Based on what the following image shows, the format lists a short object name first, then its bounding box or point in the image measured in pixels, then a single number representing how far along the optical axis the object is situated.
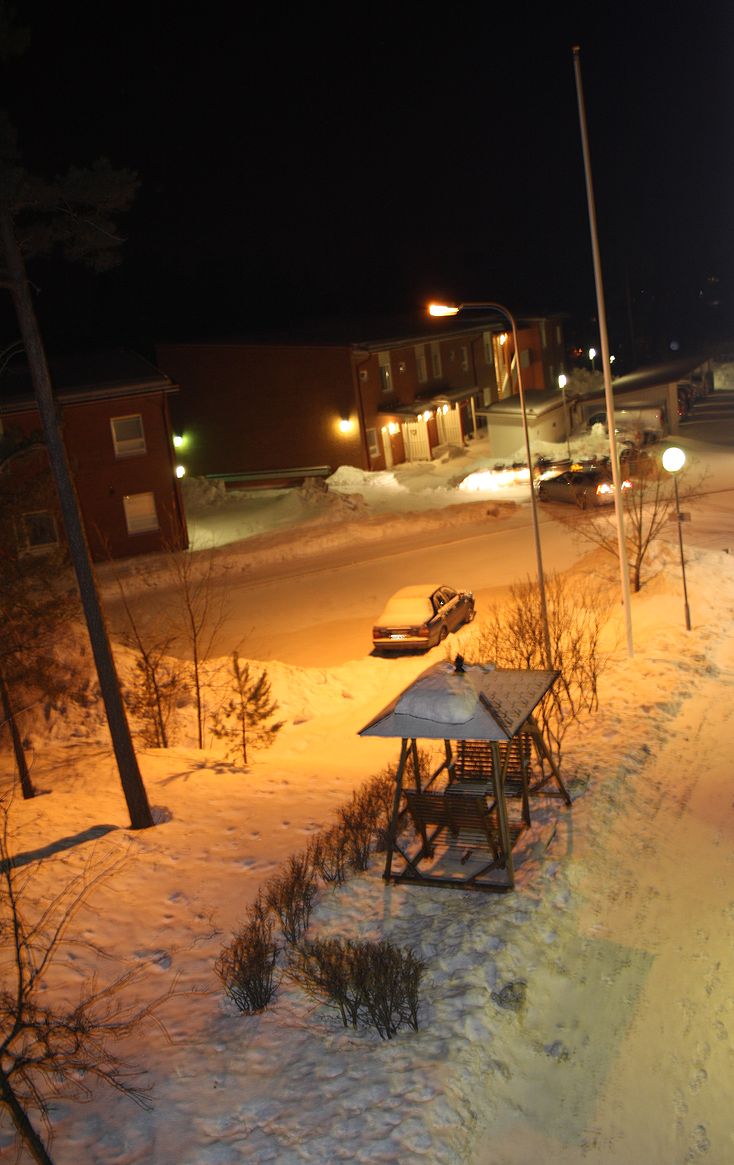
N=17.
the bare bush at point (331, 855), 10.32
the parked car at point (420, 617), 21.64
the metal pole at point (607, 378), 17.16
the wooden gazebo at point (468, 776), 9.62
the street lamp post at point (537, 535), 16.05
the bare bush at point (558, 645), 15.20
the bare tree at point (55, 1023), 5.78
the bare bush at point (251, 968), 8.14
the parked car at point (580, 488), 35.06
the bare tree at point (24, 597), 13.95
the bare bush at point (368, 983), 7.62
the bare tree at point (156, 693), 16.94
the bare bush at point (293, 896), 9.21
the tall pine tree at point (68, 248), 11.51
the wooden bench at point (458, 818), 9.91
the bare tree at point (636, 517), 23.25
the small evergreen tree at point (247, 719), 17.38
